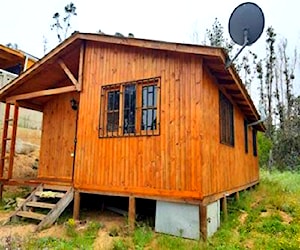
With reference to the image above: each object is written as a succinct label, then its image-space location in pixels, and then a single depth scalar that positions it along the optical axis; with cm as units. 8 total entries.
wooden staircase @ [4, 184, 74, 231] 655
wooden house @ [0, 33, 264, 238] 568
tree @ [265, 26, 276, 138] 2235
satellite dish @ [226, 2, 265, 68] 535
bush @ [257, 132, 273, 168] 1792
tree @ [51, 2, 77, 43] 2497
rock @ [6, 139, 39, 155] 1292
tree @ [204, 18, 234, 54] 2200
